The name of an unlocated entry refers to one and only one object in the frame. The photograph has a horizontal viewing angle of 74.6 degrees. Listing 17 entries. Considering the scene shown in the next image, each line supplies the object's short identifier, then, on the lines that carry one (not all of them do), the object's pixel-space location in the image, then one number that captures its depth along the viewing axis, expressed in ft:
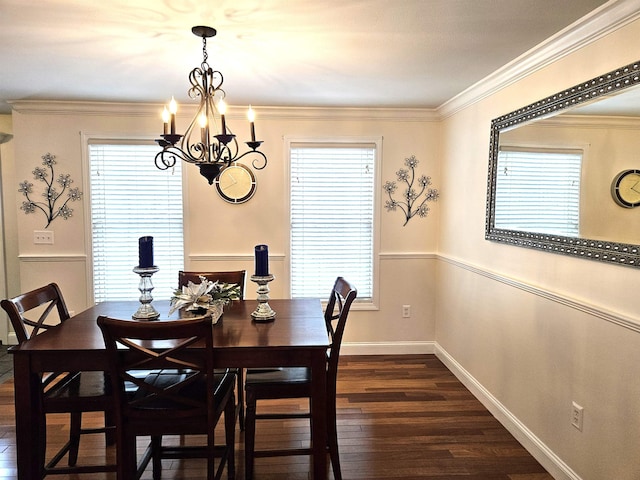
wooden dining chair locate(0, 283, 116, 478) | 6.39
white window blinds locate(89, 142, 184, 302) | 12.41
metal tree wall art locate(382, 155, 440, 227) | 12.94
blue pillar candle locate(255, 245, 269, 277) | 7.45
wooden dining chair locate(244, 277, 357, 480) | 6.87
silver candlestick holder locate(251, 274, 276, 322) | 7.38
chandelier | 6.54
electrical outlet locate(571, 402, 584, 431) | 6.82
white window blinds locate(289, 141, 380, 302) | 12.85
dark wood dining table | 6.04
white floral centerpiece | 7.11
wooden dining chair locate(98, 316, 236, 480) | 5.55
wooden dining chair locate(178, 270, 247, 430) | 9.52
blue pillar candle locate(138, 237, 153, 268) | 7.36
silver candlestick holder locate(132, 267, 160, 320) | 7.41
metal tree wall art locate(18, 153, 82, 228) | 12.14
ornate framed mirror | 5.83
